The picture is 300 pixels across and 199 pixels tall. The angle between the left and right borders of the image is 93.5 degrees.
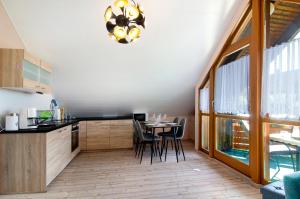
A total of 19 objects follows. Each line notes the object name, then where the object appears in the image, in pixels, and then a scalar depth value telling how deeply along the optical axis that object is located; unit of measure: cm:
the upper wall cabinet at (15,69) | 193
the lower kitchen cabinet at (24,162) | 190
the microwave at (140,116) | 402
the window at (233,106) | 232
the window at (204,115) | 329
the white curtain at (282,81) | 169
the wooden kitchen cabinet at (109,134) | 363
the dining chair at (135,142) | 363
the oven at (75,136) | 310
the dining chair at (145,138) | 300
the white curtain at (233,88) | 230
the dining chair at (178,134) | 318
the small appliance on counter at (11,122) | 195
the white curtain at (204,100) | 325
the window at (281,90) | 171
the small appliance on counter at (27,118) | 210
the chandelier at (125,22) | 129
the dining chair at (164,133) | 331
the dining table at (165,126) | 302
